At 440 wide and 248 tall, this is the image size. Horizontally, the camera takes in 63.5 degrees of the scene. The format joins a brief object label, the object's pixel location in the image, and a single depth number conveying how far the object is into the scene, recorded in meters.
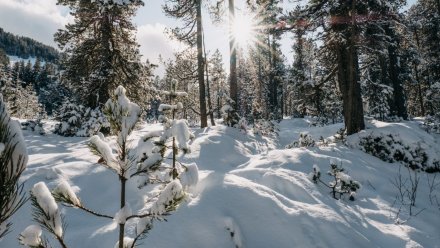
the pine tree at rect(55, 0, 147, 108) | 14.70
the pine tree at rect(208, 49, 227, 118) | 16.97
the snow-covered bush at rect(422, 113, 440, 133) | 14.22
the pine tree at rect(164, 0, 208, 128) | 16.12
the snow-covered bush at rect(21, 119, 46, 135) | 13.50
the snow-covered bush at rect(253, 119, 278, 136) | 16.76
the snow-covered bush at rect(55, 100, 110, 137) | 13.66
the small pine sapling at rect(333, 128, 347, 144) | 11.52
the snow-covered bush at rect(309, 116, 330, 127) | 24.98
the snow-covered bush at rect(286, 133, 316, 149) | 11.90
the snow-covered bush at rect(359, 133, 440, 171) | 10.27
